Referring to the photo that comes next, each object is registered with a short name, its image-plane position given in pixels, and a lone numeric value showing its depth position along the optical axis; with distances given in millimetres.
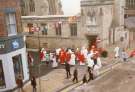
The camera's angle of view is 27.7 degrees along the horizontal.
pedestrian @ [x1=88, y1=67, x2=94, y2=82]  23381
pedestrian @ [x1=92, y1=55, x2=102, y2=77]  25097
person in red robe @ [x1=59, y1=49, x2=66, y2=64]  28766
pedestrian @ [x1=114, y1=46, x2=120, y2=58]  31300
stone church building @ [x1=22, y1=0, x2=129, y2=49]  32719
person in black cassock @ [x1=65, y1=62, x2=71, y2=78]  24369
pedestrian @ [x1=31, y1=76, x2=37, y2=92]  20562
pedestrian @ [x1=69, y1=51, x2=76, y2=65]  28453
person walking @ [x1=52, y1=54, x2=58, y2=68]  28180
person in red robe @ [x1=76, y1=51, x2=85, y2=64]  28641
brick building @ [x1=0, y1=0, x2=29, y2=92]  20891
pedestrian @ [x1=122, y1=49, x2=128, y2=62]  29922
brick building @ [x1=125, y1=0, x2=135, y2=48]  40484
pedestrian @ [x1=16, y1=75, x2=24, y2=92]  20781
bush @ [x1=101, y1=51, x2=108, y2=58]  31641
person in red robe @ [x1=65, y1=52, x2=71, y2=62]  28639
